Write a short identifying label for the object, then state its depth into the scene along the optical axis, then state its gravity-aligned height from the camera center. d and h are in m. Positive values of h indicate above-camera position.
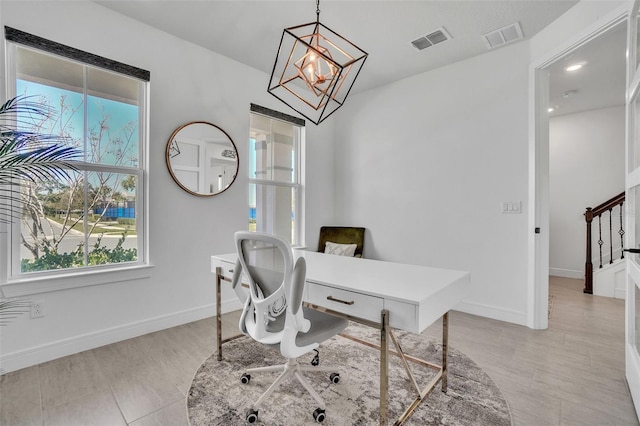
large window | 2.16 +0.42
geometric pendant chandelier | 1.69 +1.64
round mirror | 2.85 +0.55
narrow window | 3.59 +0.50
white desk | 1.23 -0.37
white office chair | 1.42 -0.47
